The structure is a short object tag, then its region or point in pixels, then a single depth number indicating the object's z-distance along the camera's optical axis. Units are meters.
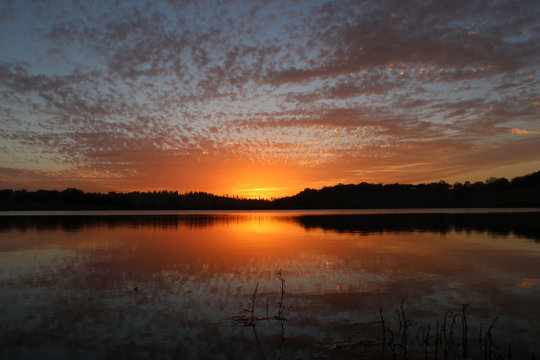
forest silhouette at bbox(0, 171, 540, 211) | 171.75
